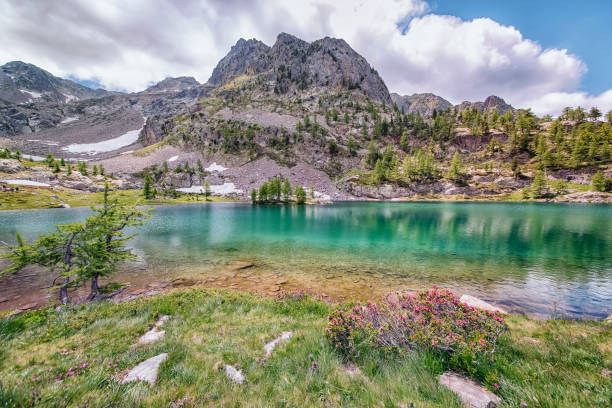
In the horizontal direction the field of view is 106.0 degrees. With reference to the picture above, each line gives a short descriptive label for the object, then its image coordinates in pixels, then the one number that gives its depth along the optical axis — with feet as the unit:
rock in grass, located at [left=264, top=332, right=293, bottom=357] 21.81
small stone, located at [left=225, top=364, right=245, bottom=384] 16.26
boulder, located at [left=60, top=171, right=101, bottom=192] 433.07
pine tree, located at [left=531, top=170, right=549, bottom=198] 384.78
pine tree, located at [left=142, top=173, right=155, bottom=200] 422.00
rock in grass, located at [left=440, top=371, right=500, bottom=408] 12.50
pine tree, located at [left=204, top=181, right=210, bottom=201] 486.30
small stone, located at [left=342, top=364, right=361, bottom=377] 16.37
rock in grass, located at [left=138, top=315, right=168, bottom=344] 24.69
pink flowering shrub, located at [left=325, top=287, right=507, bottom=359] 17.67
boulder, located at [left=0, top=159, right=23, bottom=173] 417.53
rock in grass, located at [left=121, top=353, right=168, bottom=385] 15.20
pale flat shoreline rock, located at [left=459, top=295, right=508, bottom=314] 38.06
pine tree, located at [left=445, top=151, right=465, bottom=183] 474.49
